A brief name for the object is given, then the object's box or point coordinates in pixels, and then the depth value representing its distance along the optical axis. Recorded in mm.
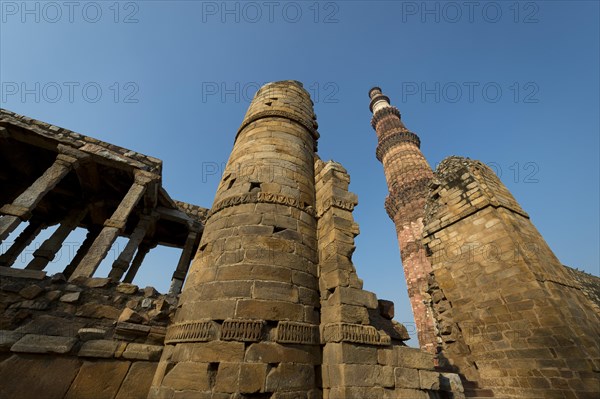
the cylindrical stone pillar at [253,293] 2518
